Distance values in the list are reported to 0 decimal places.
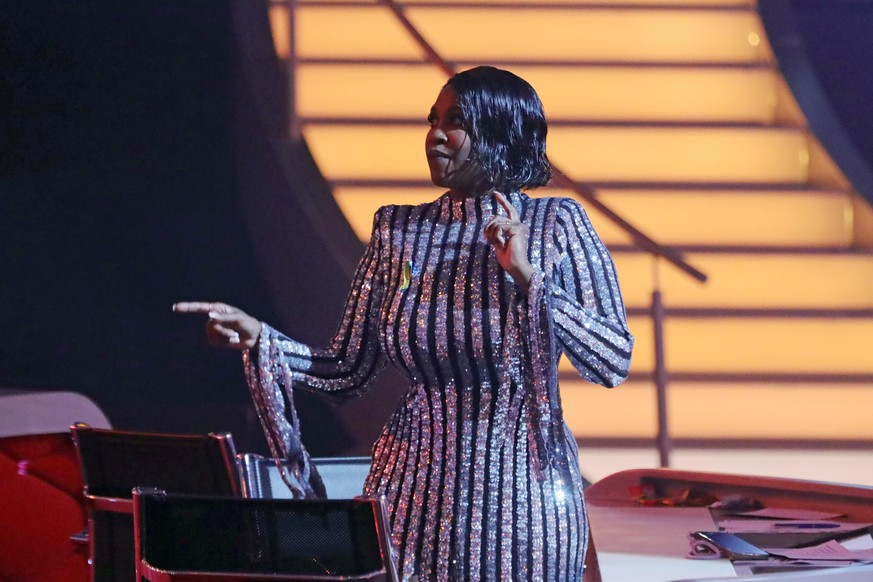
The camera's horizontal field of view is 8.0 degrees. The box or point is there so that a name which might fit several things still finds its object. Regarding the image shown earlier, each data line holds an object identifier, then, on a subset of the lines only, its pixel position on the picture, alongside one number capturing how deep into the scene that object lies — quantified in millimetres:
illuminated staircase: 17865
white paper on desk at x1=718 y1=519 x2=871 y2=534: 12221
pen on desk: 12250
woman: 11647
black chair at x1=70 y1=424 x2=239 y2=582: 11900
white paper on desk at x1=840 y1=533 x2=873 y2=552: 12153
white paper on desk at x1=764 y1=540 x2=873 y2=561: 11914
